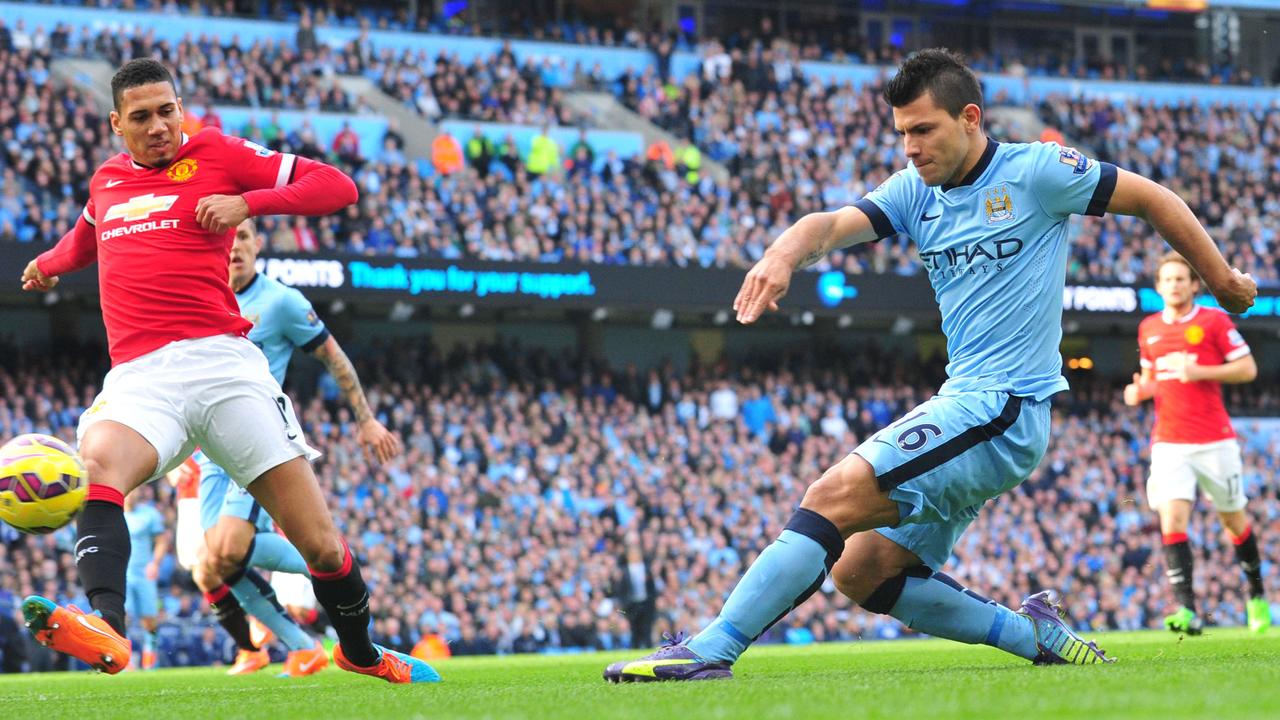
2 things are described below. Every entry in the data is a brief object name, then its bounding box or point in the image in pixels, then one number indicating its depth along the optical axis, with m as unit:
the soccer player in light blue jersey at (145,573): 15.41
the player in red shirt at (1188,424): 10.81
